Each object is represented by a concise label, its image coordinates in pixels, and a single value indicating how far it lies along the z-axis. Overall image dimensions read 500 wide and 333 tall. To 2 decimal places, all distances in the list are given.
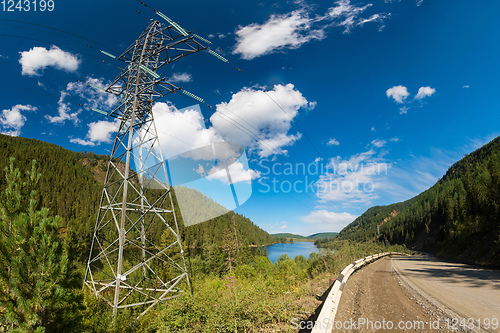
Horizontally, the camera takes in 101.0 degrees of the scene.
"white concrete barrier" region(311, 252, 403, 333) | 3.46
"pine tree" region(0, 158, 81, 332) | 4.11
